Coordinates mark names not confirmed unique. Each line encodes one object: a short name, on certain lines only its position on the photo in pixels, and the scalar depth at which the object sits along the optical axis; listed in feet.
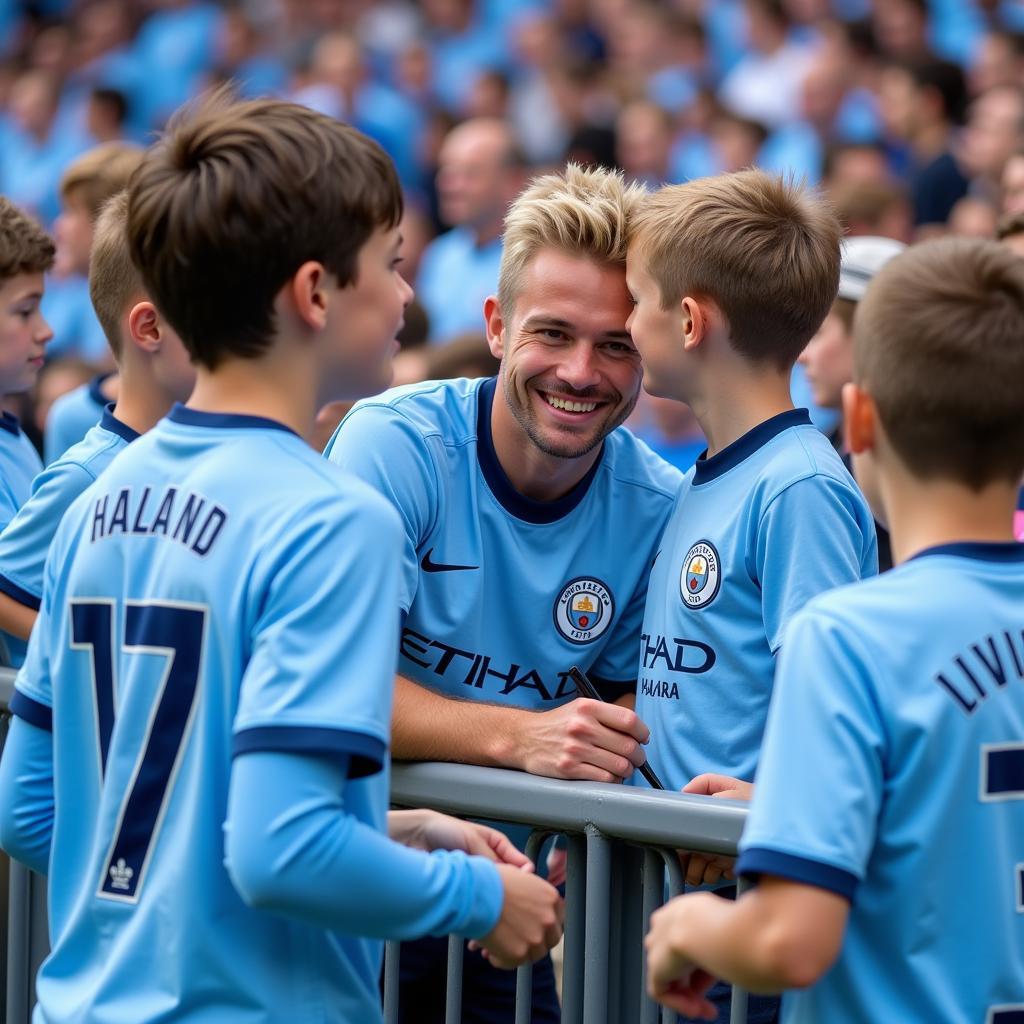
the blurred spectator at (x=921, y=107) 33.12
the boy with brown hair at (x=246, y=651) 6.34
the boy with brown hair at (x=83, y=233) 17.03
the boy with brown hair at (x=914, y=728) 6.13
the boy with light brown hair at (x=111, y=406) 10.80
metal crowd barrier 8.04
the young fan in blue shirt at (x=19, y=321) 12.91
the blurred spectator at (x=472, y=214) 30.94
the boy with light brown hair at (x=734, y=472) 8.99
